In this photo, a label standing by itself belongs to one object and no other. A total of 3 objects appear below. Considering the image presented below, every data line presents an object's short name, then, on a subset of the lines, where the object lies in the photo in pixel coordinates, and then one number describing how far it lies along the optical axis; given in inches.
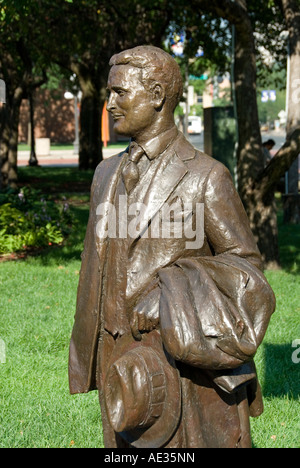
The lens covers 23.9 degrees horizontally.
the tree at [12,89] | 679.1
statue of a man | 120.0
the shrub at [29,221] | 494.6
